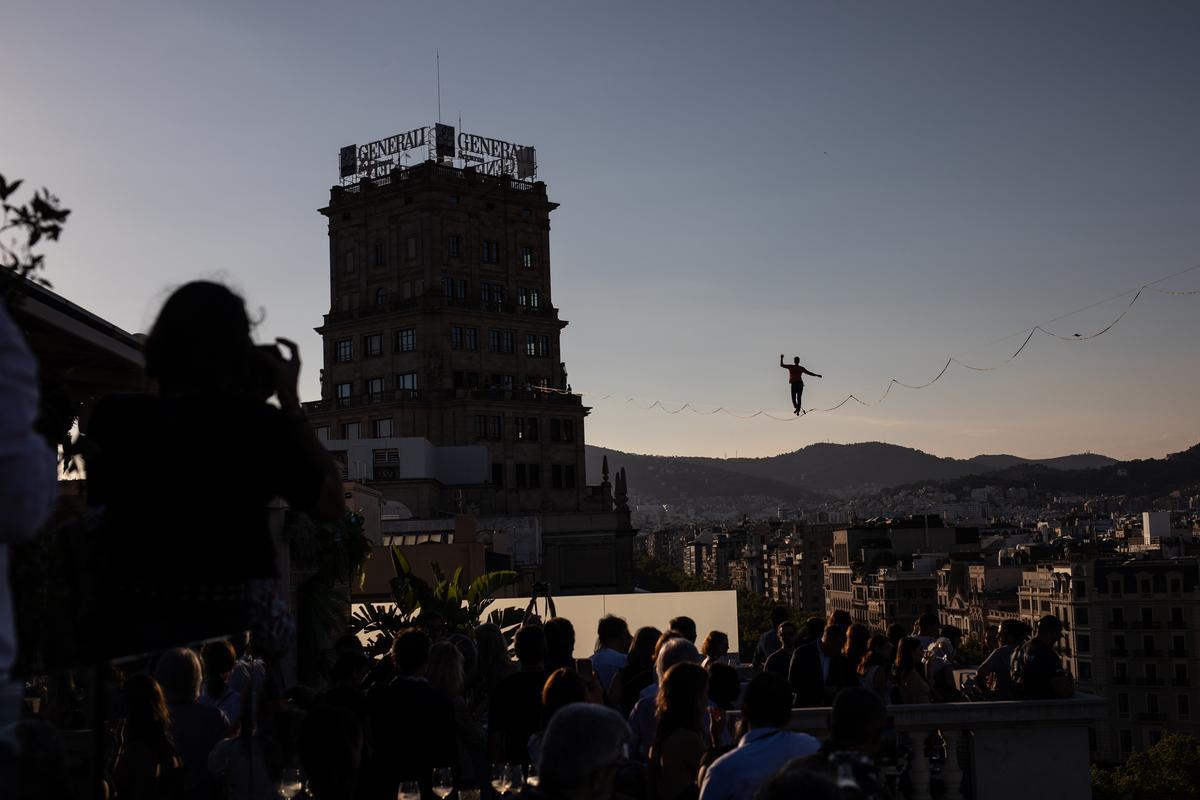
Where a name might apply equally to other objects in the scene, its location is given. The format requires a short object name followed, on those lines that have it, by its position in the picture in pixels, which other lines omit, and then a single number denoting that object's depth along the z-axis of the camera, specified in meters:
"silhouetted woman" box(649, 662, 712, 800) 6.64
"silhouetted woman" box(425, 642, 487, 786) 8.36
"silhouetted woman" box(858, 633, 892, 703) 10.66
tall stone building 83.50
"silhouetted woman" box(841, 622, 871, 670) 11.12
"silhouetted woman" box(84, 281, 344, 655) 3.35
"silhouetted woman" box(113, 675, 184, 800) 6.07
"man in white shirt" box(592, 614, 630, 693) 9.92
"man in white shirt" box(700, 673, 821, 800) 5.88
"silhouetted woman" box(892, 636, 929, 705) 11.05
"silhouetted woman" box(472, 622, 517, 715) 9.81
